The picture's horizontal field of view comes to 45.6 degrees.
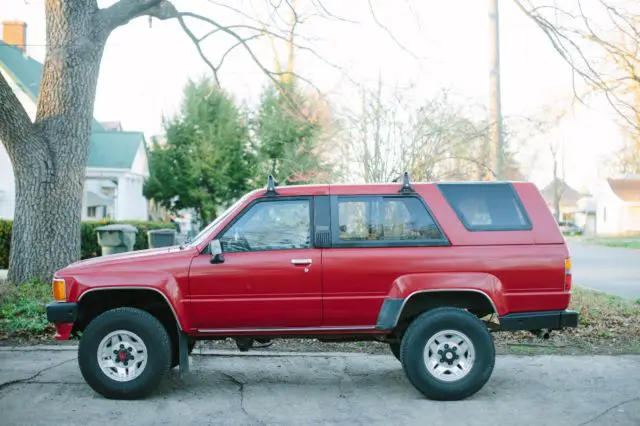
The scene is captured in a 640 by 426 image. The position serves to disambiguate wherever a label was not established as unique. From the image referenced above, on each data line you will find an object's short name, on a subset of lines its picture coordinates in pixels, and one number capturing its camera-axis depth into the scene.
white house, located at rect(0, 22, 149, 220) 30.84
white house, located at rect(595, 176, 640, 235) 68.00
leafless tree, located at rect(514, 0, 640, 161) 10.45
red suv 6.48
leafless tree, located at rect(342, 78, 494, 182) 13.65
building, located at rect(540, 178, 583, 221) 106.25
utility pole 12.51
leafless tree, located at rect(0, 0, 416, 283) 11.92
